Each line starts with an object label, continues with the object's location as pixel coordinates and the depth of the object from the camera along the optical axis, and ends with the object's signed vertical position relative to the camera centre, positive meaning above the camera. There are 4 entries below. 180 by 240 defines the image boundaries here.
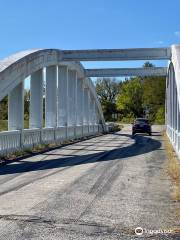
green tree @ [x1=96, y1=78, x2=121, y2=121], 112.94 +5.71
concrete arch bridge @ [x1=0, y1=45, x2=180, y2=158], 20.56 +1.59
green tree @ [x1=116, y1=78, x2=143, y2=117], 105.31 +3.23
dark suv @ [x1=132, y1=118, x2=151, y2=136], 46.19 -1.37
